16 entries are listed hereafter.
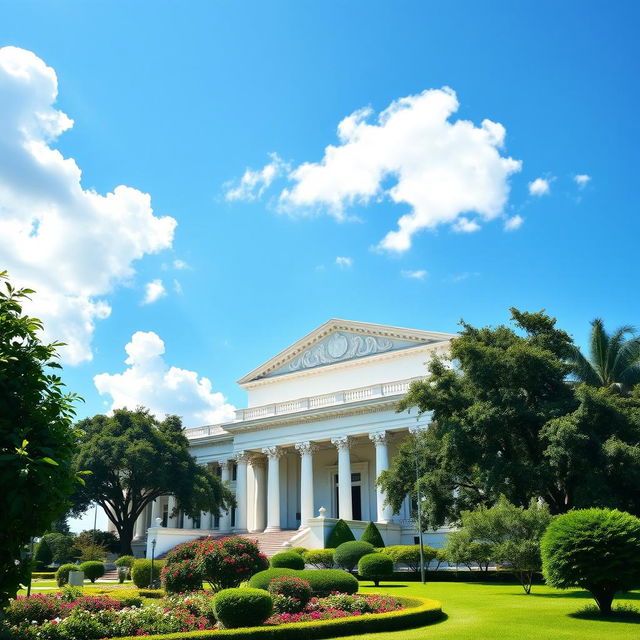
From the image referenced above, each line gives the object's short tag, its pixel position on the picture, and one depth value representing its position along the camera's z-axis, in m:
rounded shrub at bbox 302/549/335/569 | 34.38
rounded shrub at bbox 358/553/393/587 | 28.17
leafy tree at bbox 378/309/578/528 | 27.92
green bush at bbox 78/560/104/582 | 36.09
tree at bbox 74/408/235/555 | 44.38
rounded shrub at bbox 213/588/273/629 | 14.69
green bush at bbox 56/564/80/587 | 33.49
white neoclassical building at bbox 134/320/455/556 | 45.34
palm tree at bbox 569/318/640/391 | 40.34
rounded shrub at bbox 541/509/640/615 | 15.66
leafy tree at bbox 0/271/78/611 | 6.47
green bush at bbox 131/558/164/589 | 30.30
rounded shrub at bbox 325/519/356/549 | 38.91
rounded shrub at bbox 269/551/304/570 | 26.72
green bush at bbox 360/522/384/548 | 38.53
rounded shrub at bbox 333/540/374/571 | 32.28
